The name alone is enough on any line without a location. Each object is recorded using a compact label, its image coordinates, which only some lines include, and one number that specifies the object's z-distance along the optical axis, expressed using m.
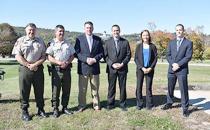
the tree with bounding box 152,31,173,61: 31.40
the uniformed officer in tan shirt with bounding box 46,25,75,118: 4.71
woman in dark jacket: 5.18
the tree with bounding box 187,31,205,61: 28.00
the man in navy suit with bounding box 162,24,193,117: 5.02
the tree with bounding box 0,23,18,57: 28.99
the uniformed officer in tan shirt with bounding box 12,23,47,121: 4.52
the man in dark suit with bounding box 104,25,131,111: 5.13
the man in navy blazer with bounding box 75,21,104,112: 4.96
